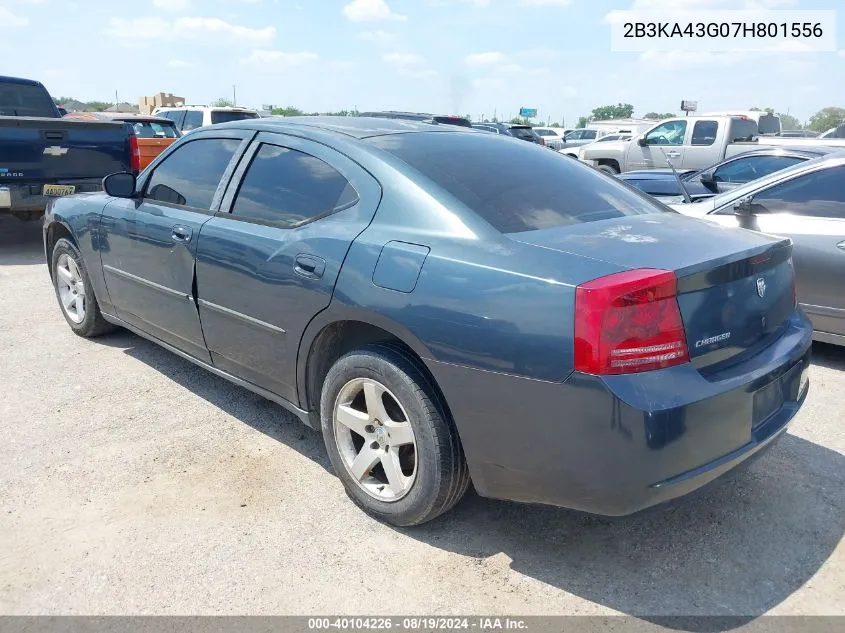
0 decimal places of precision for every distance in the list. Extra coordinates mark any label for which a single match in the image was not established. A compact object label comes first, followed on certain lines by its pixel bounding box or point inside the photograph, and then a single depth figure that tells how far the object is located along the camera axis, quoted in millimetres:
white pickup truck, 14359
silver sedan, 4594
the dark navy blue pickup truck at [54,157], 7473
